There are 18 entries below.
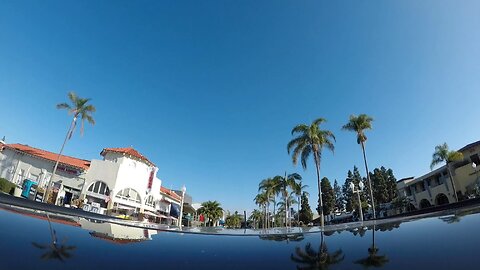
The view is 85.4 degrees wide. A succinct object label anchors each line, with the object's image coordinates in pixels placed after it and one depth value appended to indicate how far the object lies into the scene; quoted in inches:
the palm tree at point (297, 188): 1723.7
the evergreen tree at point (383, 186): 2443.4
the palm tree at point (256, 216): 3575.3
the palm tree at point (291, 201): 2893.2
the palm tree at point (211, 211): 2346.2
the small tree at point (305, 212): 2931.1
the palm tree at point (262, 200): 2285.9
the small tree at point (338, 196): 3434.5
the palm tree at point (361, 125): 1301.7
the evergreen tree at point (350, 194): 2866.6
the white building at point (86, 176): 1278.3
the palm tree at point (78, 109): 1403.8
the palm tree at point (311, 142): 1141.7
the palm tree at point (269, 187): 1902.6
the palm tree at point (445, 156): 1289.4
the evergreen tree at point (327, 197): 2869.1
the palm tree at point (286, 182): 1732.3
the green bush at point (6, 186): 820.0
